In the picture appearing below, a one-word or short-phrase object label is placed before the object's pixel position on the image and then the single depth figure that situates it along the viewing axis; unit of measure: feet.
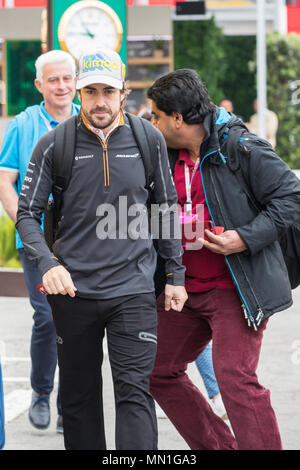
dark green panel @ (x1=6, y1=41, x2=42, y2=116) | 71.46
